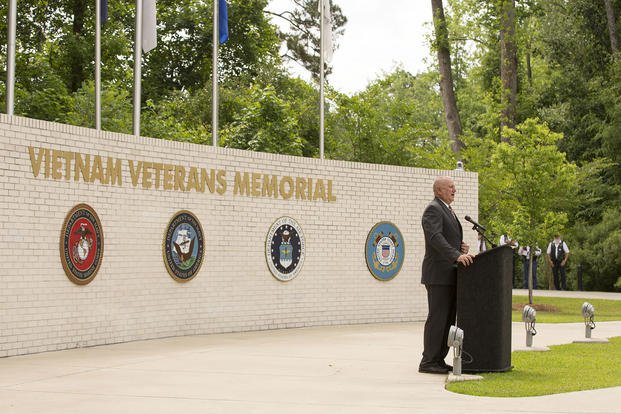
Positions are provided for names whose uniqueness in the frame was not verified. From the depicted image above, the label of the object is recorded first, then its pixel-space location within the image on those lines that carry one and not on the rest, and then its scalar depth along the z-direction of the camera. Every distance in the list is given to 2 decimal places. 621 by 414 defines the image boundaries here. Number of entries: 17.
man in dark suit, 11.33
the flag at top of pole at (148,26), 16.84
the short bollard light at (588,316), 15.06
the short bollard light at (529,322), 13.50
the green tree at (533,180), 25.44
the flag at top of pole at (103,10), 16.89
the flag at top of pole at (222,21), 18.83
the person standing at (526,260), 31.70
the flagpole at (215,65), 17.83
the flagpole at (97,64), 15.69
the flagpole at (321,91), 19.81
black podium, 11.12
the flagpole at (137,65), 16.47
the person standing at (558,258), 32.62
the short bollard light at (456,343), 10.35
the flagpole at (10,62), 13.66
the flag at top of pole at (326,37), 20.41
